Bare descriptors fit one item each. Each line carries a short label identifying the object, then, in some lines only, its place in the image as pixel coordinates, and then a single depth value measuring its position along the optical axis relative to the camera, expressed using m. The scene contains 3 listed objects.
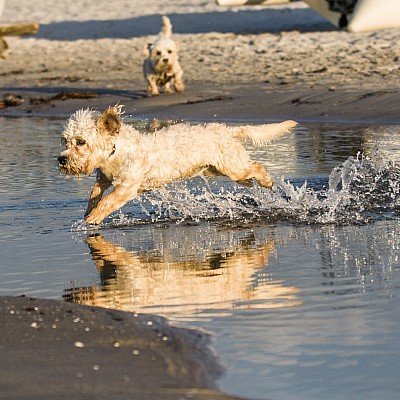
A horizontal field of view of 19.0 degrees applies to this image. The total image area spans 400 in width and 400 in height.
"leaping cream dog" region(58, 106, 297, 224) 7.74
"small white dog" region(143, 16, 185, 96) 17.11
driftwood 17.73
